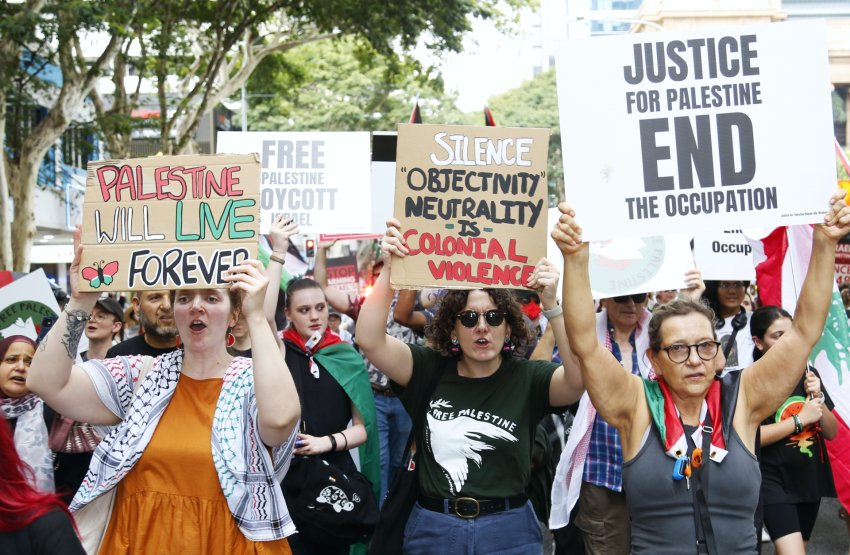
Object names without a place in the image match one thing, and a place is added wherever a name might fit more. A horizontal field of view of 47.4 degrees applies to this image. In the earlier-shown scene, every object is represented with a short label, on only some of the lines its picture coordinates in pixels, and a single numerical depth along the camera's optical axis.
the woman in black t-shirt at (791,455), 5.25
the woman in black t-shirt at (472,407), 3.97
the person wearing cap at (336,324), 9.18
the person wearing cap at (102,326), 5.94
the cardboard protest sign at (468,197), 4.25
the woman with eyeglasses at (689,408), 3.36
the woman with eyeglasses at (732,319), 6.17
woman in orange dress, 3.35
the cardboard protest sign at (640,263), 5.64
